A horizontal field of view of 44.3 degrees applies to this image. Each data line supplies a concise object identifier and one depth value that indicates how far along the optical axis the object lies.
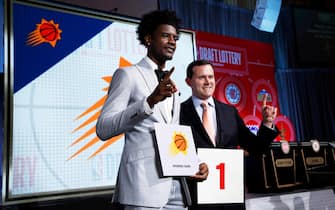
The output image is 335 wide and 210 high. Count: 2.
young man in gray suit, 1.20
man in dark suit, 1.89
